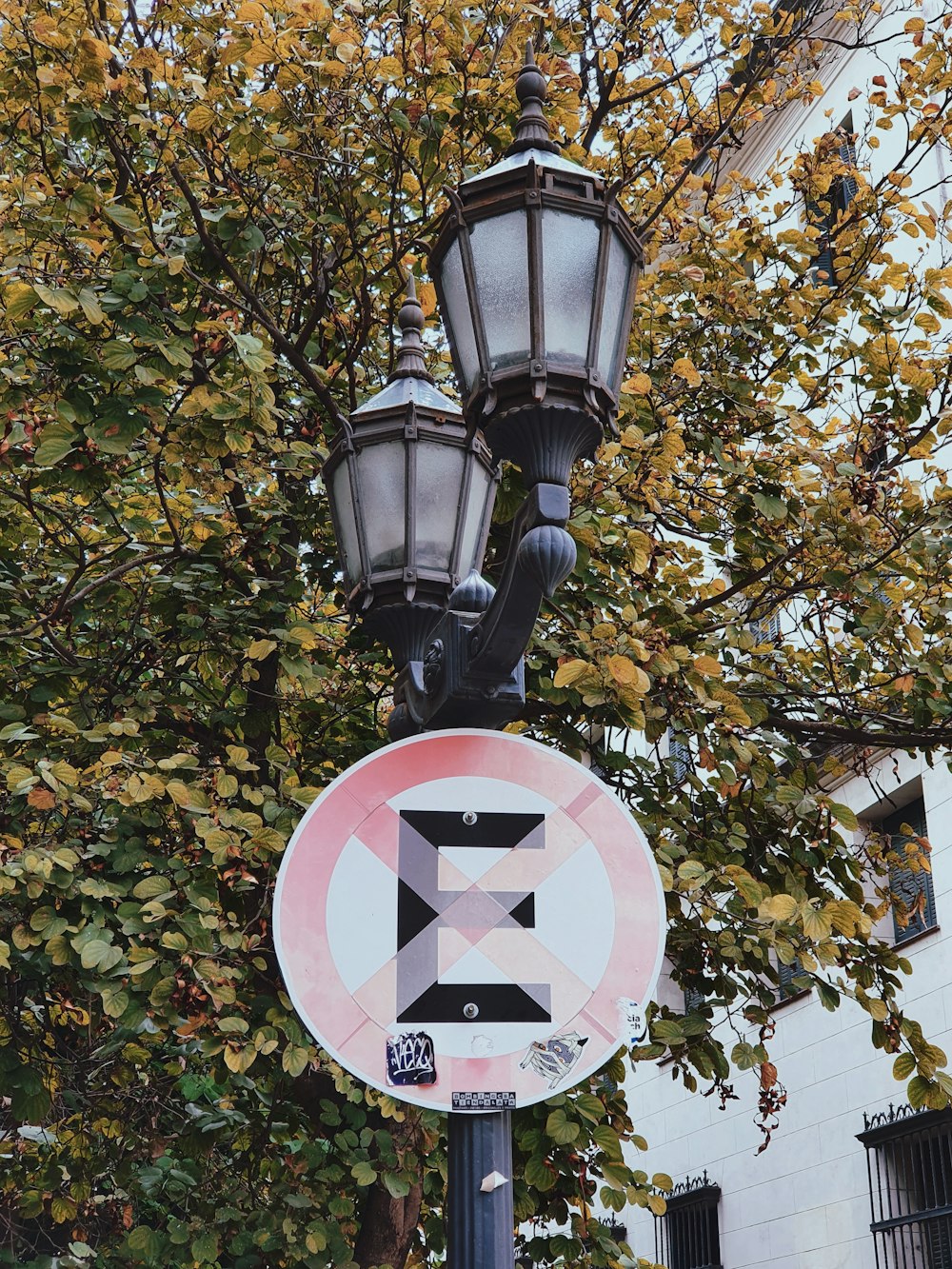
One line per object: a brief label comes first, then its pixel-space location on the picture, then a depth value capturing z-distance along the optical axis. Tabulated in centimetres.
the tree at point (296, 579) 546
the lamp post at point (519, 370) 272
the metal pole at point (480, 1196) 270
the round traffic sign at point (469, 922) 256
